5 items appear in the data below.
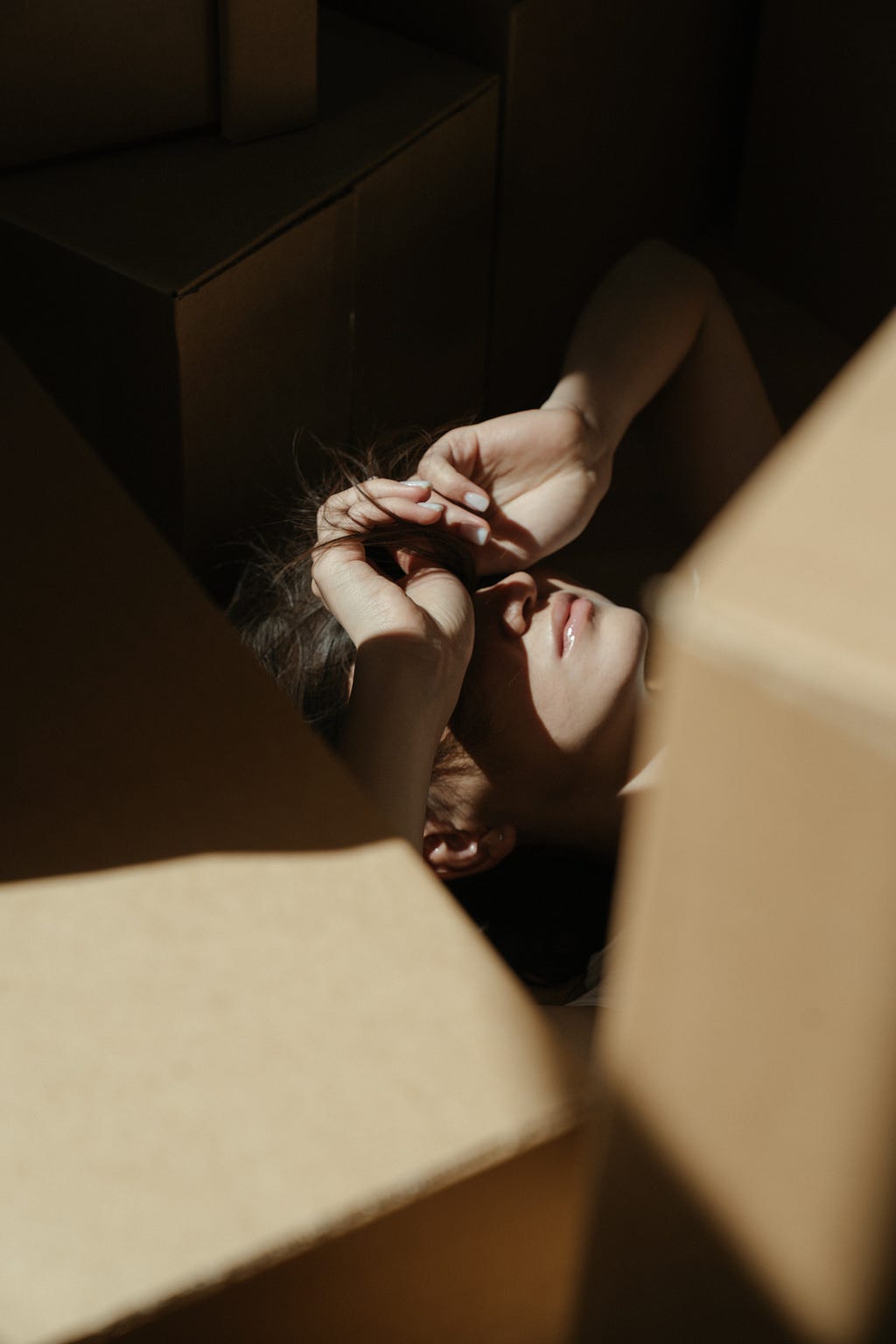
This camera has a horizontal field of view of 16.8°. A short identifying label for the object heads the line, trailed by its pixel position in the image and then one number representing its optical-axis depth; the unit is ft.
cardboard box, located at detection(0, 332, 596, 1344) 3.59
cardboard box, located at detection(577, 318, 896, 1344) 2.03
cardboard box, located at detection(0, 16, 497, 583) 5.42
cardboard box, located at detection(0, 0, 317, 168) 5.36
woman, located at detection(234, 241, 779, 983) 5.37
